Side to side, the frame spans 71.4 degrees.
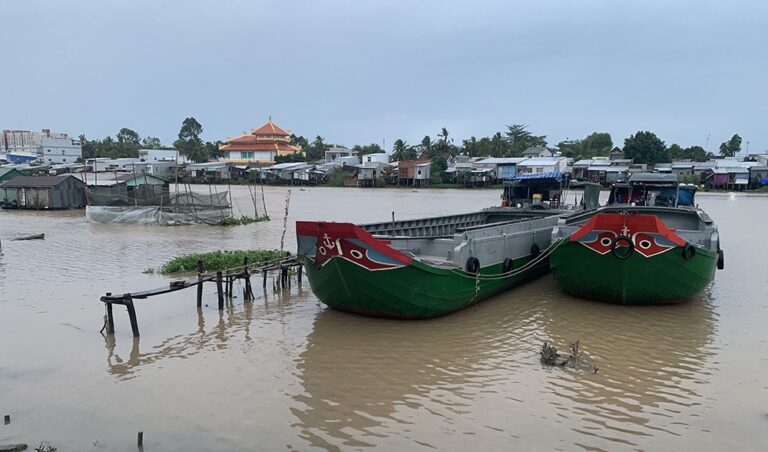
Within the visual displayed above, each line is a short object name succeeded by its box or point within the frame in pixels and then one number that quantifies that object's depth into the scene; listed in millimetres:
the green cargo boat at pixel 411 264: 9359
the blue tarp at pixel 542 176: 17250
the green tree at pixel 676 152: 67812
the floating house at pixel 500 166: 59500
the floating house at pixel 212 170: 70750
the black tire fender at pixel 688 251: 10547
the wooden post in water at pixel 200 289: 11382
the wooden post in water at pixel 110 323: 9719
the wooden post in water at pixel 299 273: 13607
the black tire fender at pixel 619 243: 10453
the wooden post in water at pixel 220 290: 11078
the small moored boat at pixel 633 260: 10414
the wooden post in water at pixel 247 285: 11895
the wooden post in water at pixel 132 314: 9281
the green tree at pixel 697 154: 68500
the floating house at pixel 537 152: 71231
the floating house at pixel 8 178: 37719
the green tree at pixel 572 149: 72250
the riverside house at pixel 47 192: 36344
